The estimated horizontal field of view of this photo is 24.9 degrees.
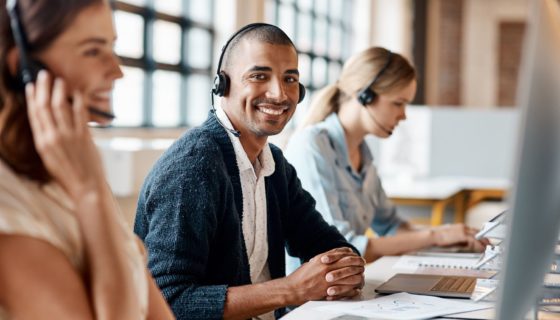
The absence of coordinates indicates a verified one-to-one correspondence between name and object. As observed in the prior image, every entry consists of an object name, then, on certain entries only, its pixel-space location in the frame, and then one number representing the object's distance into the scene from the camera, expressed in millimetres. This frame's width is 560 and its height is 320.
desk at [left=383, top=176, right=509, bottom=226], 5445
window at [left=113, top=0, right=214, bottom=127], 5628
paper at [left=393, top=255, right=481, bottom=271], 2894
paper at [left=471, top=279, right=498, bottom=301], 2432
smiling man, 2343
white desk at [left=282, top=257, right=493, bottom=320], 2277
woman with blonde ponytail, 3211
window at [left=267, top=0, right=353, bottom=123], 9016
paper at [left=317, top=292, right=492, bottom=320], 2295
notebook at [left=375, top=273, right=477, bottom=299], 2490
